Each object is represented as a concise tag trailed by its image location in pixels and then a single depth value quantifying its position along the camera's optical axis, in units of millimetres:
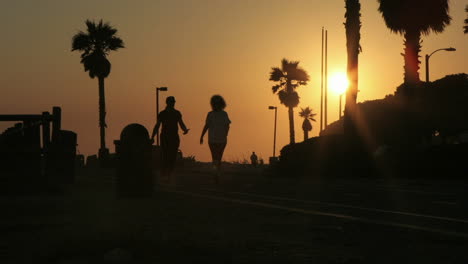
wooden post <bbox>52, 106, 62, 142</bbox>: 17078
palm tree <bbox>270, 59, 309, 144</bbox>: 103688
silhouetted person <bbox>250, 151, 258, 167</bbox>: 73862
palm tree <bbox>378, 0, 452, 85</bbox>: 45719
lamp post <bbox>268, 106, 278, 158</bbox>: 97288
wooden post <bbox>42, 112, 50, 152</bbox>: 16884
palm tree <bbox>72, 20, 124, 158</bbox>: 80750
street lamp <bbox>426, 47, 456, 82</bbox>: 58150
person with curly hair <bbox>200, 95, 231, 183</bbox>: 19453
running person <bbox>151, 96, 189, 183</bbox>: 18984
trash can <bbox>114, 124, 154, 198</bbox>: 13914
